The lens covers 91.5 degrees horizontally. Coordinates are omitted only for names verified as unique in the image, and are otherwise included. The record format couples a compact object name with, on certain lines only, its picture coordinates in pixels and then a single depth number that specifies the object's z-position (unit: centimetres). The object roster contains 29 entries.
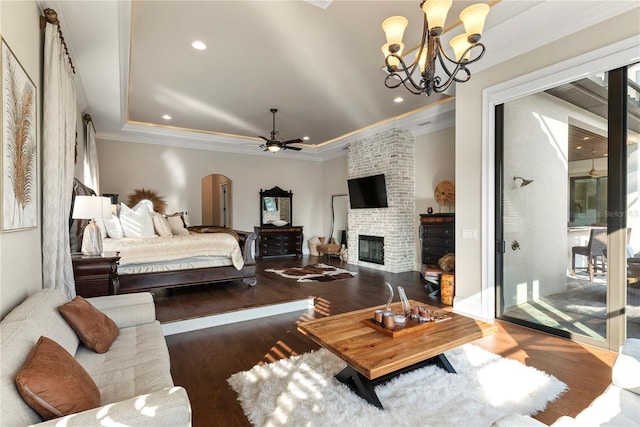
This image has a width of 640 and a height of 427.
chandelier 213
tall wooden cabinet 540
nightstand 300
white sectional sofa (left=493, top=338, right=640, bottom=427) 105
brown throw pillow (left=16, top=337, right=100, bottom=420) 108
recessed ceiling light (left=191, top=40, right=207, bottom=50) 353
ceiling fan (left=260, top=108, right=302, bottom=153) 584
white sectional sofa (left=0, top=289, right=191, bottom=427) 106
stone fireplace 657
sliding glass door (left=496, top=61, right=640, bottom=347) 271
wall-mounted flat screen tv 670
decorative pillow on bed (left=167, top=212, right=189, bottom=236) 541
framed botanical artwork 158
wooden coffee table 179
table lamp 302
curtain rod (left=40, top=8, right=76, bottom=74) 234
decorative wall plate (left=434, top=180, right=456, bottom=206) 586
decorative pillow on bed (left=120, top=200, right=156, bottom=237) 464
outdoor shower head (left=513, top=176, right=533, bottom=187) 347
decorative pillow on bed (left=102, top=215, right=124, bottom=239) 450
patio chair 282
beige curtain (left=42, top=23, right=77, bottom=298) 225
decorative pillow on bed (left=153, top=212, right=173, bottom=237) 495
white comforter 422
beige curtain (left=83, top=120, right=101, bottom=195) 510
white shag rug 184
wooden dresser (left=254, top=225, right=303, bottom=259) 827
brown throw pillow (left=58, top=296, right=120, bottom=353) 183
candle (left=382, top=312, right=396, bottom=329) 217
